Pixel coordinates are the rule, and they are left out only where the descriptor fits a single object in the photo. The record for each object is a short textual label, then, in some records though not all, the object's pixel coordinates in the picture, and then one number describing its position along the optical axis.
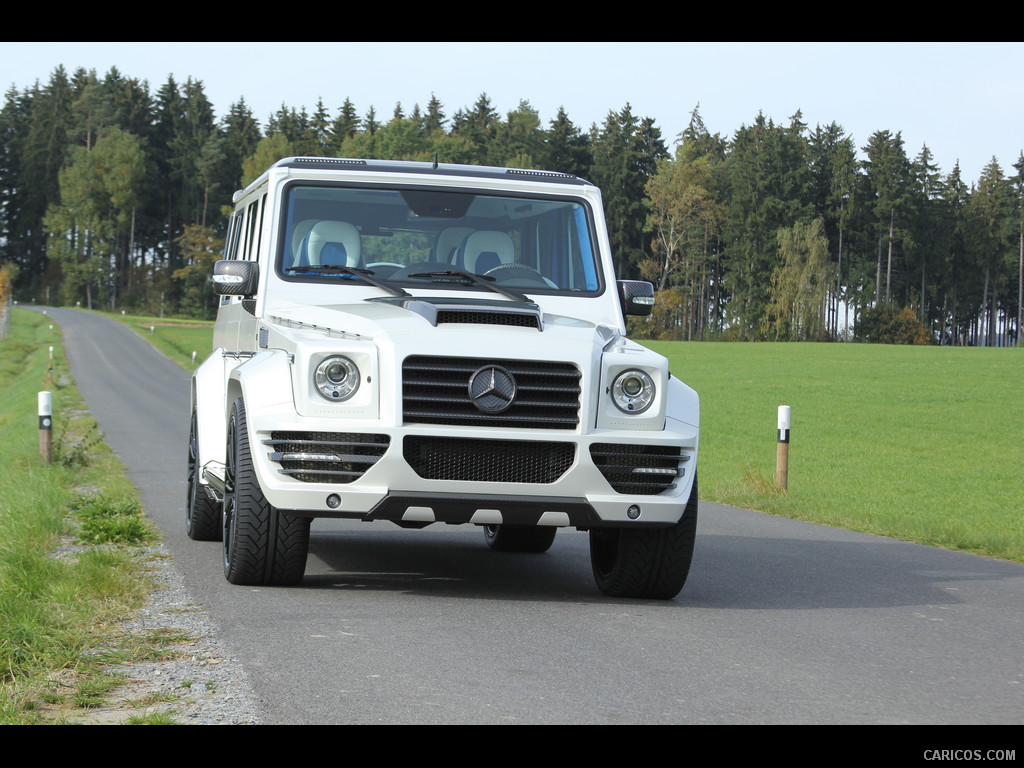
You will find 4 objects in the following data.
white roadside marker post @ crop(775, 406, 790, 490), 15.16
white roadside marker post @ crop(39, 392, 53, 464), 15.71
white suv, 6.68
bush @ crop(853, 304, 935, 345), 121.12
